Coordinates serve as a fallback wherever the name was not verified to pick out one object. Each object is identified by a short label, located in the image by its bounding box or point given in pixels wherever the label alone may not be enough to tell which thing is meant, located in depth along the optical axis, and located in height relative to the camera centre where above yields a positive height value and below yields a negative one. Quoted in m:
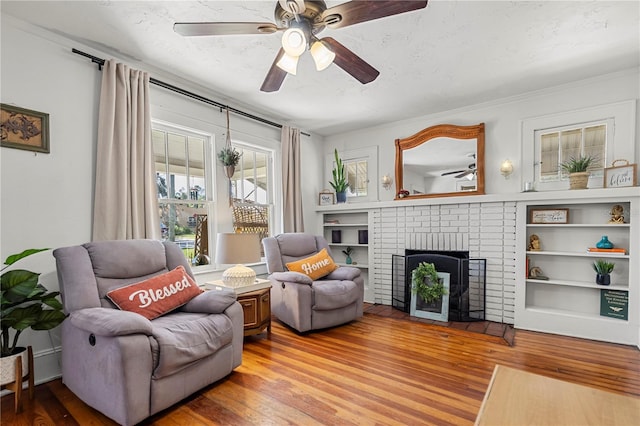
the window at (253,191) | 3.84 +0.22
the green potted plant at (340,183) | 4.69 +0.38
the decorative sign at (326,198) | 4.85 +0.15
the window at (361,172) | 4.62 +0.55
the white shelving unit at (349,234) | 4.66 -0.42
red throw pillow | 2.08 -0.62
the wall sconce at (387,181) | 4.38 +0.38
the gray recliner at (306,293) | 3.08 -0.89
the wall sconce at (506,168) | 3.49 +0.45
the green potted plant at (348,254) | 4.70 -0.71
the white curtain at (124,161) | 2.47 +0.40
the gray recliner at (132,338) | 1.65 -0.79
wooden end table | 2.81 -0.91
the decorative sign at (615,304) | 2.90 -0.93
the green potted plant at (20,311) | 1.80 -0.62
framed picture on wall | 2.09 +0.56
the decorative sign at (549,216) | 3.23 -0.09
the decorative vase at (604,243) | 3.00 -0.35
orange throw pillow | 3.50 -0.68
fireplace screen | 3.58 -0.88
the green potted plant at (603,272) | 2.96 -0.63
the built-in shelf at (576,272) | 2.83 -0.68
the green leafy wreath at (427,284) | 3.61 -0.92
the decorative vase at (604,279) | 2.96 -0.70
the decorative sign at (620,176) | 2.83 +0.30
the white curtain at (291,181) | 4.24 +0.37
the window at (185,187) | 3.11 +0.22
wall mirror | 3.76 +0.60
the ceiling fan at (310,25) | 1.48 +0.98
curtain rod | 2.46 +1.18
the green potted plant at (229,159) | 3.45 +0.55
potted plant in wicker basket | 3.04 +0.35
